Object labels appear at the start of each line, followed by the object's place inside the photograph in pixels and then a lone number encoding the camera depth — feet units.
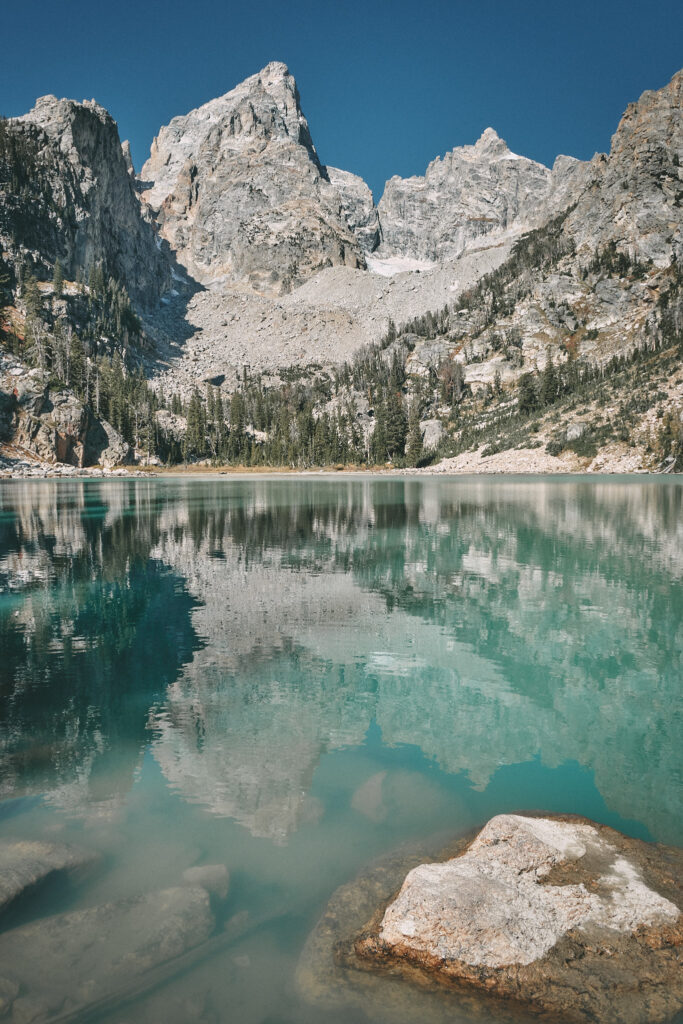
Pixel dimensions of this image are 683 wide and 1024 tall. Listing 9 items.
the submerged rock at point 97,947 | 15.07
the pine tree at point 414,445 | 502.38
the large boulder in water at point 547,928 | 14.62
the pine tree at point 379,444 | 521.65
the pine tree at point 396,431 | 524.11
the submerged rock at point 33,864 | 18.70
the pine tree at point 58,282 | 534.86
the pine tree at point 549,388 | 513.86
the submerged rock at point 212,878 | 19.04
